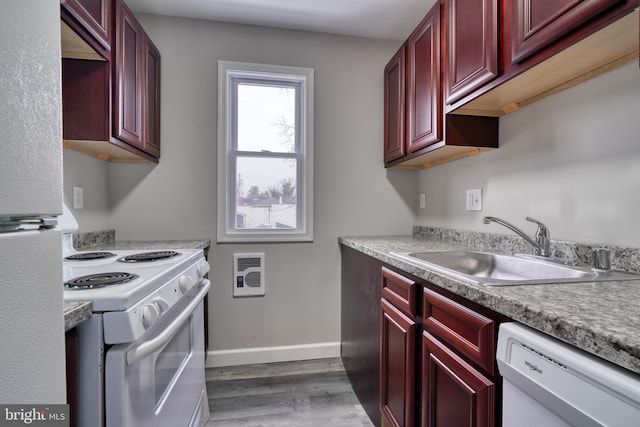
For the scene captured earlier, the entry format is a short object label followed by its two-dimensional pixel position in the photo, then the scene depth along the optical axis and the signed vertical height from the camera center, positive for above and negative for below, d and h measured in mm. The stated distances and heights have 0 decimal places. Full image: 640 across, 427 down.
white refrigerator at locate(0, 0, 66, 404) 398 +13
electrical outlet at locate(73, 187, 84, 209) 1708 +73
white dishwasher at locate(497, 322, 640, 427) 446 -297
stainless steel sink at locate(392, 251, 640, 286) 892 -218
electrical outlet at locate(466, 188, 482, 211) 1749 +67
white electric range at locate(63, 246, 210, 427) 743 -368
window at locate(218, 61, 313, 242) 2236 +434
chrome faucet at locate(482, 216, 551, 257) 1229 -117
